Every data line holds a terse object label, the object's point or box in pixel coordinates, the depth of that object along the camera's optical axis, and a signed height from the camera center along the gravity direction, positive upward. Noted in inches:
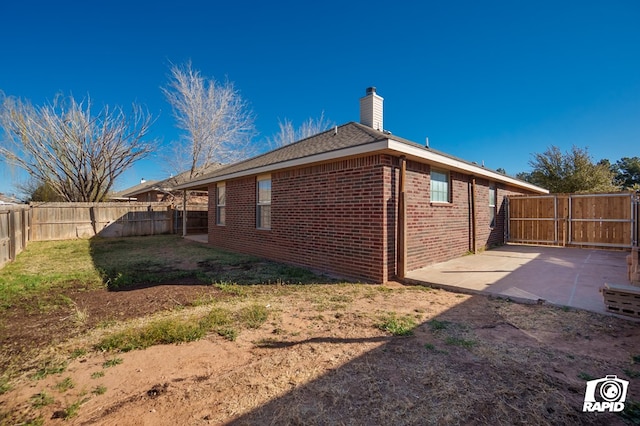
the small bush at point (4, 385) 98.0 -58.2
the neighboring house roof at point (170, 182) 872.3 +97.3
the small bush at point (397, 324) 141.9 -57.4
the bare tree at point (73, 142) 667.4 +170.6
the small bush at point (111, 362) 114.2 -58.5
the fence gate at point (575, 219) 409.1 -13.1
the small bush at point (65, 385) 98.9 -58.4
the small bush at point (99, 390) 96.6 -58.4
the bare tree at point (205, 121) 844.0 +274.9
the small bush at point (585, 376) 101.7 -57.4
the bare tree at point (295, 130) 1048.2 +293.4
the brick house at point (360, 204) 242.2 +7.9
